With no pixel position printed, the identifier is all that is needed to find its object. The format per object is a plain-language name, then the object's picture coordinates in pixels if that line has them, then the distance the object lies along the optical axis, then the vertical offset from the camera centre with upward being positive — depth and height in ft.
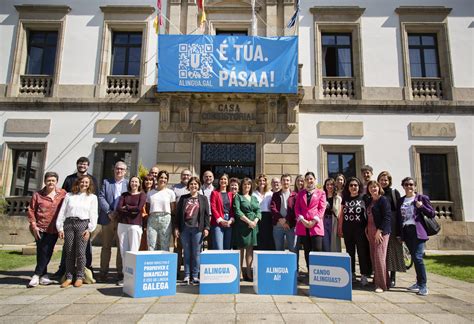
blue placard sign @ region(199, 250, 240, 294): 15.03 -2.72
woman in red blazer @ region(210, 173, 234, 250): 18.35 -0.19
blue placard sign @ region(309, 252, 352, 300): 14.29 -2.68
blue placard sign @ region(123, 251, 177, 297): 14.35 -2.76
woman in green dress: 18.08 -0.35
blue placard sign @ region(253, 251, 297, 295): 15.06 -2.71
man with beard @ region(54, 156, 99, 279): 18.33 +1.71
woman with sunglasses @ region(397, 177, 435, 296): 15.98 -0.27
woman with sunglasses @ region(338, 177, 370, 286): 17.34 -0.30
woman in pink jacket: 17.52 +0.22
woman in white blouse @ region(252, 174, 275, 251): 19.65 -0.66
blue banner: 35.70 +17.23
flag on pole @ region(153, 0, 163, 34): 37.60 +23.66
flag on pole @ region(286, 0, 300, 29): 36.77 +23.37
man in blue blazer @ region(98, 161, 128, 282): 18.26 -0.01
